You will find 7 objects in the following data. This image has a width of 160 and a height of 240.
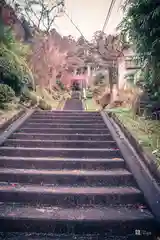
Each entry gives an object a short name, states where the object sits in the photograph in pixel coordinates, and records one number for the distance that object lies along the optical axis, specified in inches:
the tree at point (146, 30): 154.6
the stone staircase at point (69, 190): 94.0
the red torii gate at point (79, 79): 1800.7
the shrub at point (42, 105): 441.3
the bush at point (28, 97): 356.0
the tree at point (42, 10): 805.2
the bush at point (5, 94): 256.4
